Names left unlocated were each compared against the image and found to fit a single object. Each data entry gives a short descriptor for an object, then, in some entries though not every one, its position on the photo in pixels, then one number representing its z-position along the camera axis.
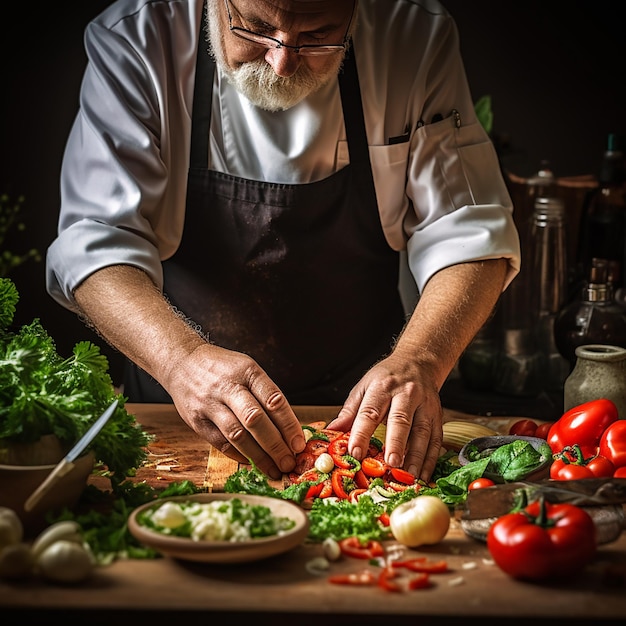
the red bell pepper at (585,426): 2.31
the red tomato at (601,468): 2.08
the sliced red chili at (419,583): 1.56
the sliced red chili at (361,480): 2.07
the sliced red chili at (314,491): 2.04
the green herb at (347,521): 1.78
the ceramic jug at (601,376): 2.47
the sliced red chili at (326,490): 2.04
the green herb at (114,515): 1.66
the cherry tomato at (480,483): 1.98
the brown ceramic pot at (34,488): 1.71
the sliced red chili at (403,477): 2.07
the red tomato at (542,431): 2.52
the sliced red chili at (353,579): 1.57
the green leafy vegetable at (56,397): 1.76
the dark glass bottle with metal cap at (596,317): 2.76
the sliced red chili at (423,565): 1.63
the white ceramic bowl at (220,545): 1.55
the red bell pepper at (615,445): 2.20
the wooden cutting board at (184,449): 2.17
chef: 2.40
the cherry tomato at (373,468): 2.08
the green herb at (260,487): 1.97
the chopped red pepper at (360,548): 1.69
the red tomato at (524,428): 2.53
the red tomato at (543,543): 1.56
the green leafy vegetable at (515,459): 2.07
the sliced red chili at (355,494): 2.00
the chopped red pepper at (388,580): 1.55
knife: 1.68
